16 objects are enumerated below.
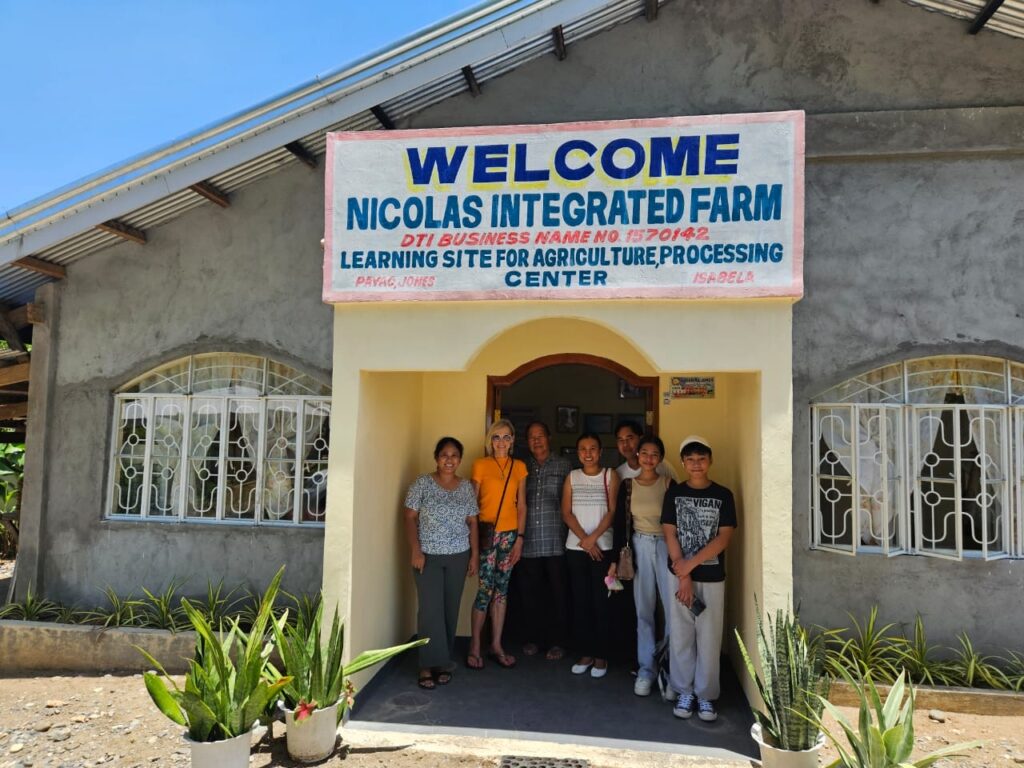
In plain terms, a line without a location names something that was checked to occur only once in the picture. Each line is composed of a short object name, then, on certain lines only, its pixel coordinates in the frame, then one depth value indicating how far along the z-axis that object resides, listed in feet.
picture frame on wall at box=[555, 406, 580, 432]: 27.43
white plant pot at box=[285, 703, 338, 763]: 12.60
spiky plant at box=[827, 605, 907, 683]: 15.88
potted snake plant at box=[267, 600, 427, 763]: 12.62
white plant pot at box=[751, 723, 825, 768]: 11.30
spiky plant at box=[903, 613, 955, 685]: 15.73
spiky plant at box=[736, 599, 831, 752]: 11.41
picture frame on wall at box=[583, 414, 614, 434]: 26.99
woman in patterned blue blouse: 15.89
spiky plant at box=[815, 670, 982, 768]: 10.41
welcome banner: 13.50
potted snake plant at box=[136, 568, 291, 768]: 11.39
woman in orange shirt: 16.70
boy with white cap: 14.30
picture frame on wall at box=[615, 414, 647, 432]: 26.03
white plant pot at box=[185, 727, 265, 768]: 11.35
